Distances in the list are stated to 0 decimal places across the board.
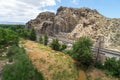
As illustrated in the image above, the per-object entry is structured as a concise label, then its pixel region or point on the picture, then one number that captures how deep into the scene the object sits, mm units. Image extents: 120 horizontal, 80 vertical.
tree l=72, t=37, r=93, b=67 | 19015
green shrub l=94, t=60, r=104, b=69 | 19243
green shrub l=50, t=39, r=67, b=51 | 25089
